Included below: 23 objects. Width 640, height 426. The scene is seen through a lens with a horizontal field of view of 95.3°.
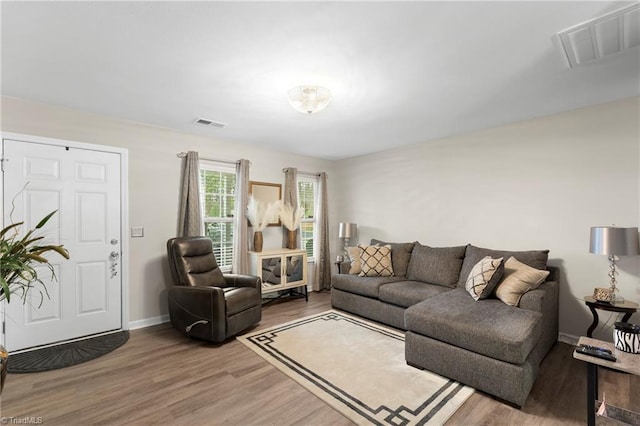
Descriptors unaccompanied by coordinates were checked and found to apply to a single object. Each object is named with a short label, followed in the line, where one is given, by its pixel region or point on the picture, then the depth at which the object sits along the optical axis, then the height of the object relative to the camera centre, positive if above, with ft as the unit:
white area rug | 6.66 -4.48
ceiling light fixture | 7.86 +3.21
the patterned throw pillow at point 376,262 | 13.69 -2.28
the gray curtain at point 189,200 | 12.59 +0.66
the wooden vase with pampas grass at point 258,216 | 14.57 -0.07
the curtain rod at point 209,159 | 12.66 +2.61
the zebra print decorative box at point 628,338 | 6.03 -2.64
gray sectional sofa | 6.95 -3.09
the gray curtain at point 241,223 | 14.12 -0.41
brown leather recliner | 9.86 -2.91
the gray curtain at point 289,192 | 16.51 +1.28
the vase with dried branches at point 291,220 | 15.90 -0.30
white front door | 9.41 -0.53
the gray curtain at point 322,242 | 17.79 -1.71
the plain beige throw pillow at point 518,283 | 9.07 -2.22
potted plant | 4.82 -0.77
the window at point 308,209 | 17.76 +0.33
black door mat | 8.46 -4.38
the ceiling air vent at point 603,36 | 5.49 +3.66
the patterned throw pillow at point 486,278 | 9.55 -2.16
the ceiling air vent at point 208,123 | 11.29 +3.68
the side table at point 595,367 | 5.51 -2.93
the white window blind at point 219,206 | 13.65 +0.44
